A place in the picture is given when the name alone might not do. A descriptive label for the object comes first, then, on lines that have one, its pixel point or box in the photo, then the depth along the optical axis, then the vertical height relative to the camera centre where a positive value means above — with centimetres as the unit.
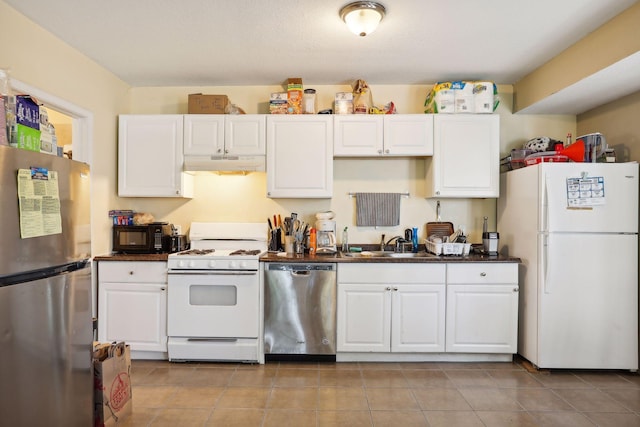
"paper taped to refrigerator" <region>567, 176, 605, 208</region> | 273 +18
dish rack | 315 -30
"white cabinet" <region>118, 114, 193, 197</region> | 330 +51
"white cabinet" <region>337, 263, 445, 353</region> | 298 -75
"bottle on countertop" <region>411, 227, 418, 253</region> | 350 -25
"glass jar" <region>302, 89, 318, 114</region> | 335 +103
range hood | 322 +43
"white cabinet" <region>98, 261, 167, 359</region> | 299 -76
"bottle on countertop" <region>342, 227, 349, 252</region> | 353 -27
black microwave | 322 -25
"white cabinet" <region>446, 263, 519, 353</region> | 298 -70
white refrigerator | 275 -38
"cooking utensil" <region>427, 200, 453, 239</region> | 353 -15
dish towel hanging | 355 +2
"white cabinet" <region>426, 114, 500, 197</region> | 324 +55
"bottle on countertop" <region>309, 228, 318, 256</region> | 325 -26
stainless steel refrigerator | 126 -32
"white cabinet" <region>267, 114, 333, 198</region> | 327 +53
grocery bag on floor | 201 -99
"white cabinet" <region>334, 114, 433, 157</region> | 326 +70
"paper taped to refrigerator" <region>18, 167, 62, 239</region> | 131 +3
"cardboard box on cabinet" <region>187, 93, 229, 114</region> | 332 +98
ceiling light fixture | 216 +121
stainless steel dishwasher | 296 -77
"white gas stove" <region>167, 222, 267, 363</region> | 294 -78
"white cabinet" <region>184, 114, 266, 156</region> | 329 +70
